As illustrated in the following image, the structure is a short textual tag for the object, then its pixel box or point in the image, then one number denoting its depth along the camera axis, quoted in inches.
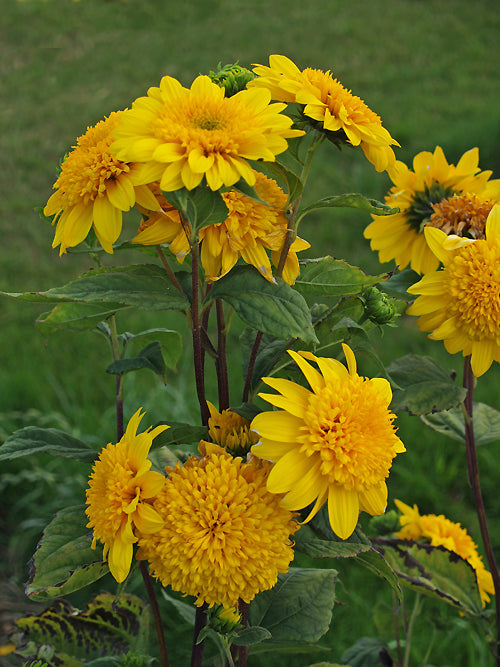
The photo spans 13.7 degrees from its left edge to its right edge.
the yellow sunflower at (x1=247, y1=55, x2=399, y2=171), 40.5
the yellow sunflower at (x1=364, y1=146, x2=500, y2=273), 46.8
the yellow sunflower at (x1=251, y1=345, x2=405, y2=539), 40.0
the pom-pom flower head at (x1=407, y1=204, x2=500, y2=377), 42.9
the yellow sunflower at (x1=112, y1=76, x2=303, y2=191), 39.1
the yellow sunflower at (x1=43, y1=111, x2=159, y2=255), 40.4
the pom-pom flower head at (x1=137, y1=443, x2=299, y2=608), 39.9
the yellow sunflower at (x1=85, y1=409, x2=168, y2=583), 40.4
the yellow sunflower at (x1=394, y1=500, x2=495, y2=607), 50.2
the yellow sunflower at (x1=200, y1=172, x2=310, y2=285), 40.7
